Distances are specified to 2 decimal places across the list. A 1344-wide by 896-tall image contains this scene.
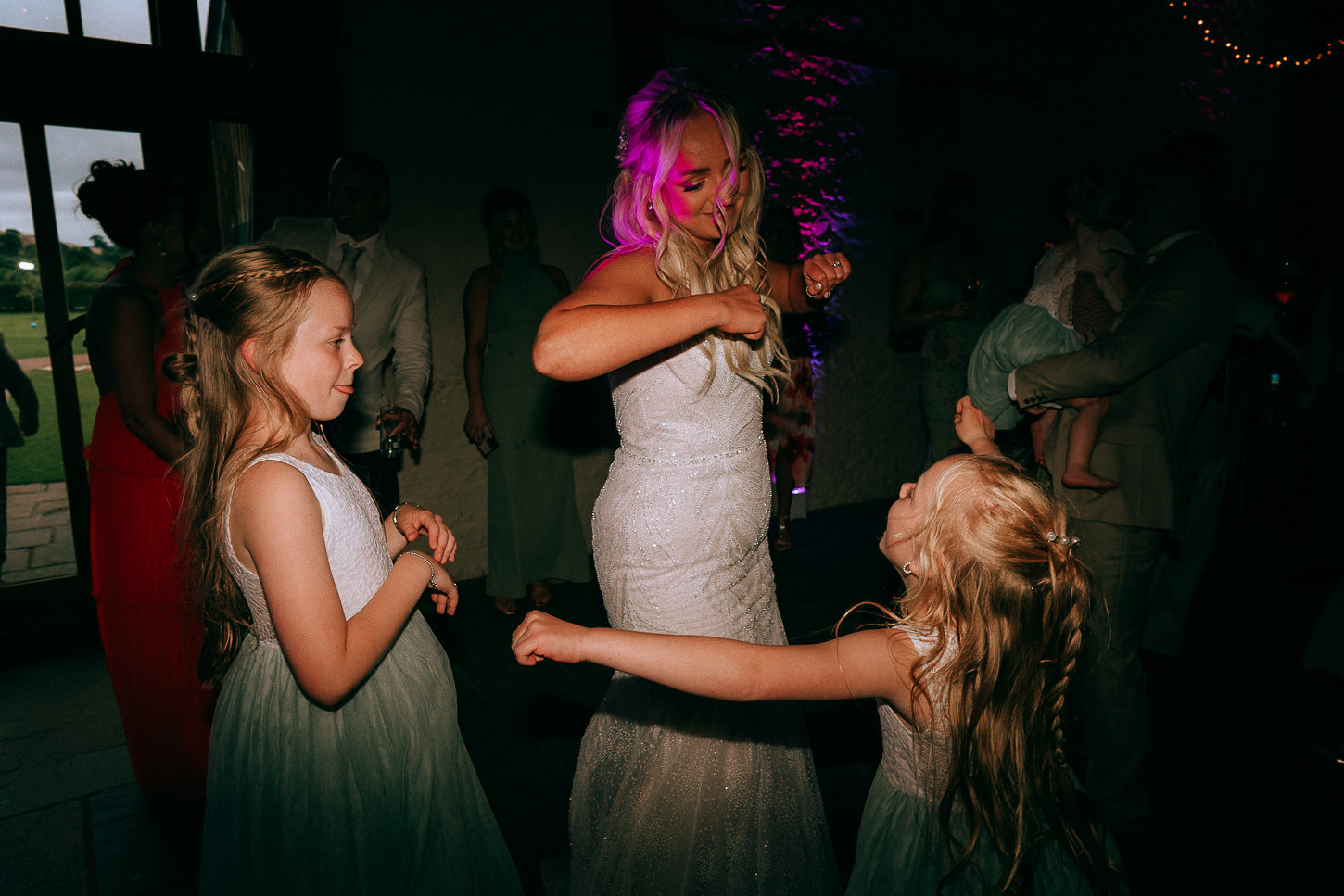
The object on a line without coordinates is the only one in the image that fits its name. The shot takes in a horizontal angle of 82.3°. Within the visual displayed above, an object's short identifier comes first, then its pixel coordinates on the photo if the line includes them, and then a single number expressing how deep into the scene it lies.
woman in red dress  2.40
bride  1.75
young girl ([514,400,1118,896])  1.31
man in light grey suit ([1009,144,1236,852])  2.05
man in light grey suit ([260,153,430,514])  3.21
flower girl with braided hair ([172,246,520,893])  1.32
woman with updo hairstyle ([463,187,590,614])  3.89
